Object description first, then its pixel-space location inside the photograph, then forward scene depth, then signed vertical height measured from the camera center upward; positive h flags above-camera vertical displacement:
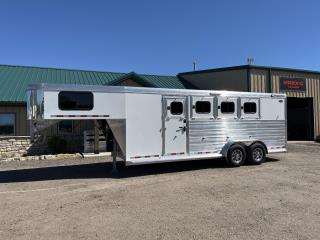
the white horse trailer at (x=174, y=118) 9.98 +0.18
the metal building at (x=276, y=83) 21.77 +2.71
